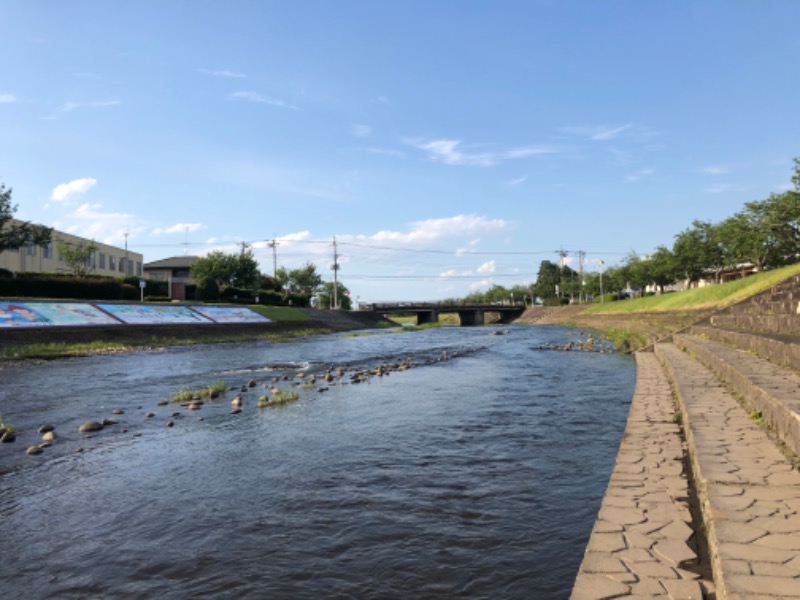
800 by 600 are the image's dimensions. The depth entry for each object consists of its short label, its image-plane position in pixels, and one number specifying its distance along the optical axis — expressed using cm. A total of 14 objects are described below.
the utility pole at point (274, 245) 10394
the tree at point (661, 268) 6425
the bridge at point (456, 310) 9306
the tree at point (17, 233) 4175
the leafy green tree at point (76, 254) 5505
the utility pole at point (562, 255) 13500
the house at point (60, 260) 5422
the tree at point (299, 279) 10088
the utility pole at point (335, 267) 9836
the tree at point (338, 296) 11880
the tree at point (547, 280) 14062
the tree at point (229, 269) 7375
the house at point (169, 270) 9231
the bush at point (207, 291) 6334
